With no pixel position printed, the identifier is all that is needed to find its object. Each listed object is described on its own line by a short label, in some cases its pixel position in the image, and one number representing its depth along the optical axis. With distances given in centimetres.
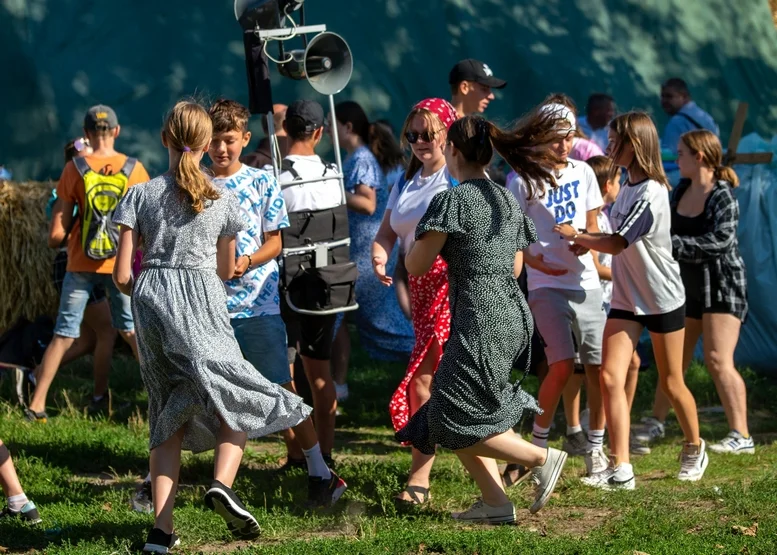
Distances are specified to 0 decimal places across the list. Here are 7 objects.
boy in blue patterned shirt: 1150
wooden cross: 1906
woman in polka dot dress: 1002
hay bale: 1855
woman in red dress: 1124
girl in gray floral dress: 962
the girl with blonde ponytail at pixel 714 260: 1416
